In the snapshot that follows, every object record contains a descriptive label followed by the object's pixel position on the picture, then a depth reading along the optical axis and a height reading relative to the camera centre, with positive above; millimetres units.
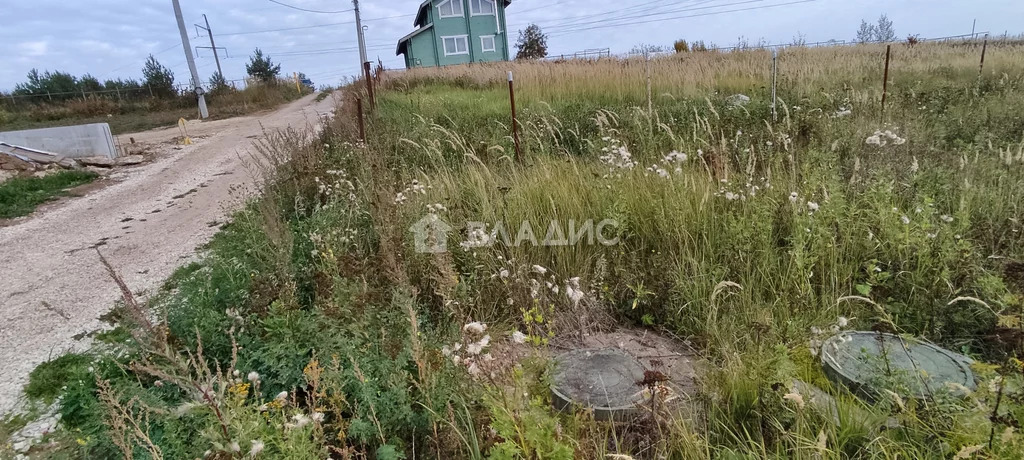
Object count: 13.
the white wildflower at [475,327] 1908 -843
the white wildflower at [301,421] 1698 -1007
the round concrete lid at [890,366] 1970 -1272
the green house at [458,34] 33500 +4853
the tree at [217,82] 27891 +2625
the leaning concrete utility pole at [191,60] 19969 +2899
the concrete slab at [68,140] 11164 +109
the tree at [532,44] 44312 +4901
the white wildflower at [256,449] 1505 -959
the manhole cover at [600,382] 2174 -1347
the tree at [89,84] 29473 +3359
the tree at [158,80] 27547 +3067
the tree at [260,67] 43500 +5019
